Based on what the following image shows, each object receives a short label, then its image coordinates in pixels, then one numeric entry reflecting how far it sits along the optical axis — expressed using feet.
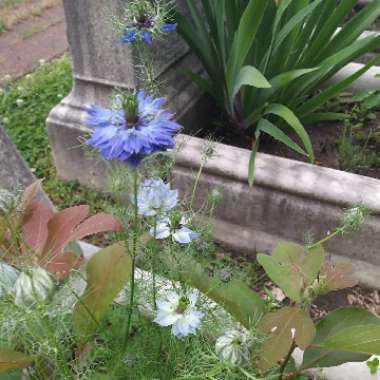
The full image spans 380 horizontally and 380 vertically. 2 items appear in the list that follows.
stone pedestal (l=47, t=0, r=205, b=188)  5.64
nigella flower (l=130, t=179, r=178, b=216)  2.68
